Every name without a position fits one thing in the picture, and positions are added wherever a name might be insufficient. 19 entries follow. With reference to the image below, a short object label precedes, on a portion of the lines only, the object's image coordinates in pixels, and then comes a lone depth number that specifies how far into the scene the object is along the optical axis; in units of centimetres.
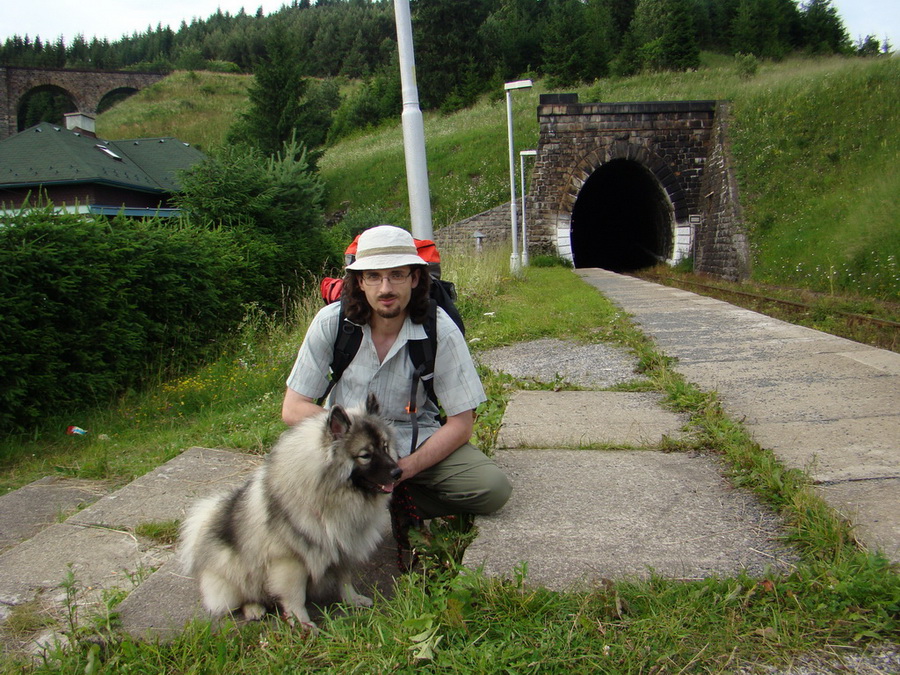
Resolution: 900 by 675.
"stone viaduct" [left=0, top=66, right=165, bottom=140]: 6072
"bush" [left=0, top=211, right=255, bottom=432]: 589
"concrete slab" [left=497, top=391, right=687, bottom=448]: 423
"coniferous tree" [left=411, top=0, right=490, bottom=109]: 5566
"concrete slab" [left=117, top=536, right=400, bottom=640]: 262
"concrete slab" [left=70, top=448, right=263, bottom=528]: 387
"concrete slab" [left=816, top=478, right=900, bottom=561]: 253
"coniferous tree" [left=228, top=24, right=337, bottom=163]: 3541
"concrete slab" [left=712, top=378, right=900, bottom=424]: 419
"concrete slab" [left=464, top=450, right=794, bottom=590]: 261
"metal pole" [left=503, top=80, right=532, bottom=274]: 1805
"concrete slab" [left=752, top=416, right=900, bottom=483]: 323
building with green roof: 2395
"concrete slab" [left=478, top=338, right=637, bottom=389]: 603
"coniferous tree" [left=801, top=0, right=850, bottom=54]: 6338
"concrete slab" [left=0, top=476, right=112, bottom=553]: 403
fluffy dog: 261
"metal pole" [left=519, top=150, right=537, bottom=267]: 2394
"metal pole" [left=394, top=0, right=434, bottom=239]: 666
